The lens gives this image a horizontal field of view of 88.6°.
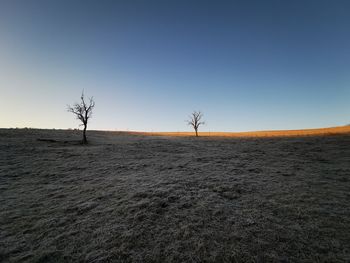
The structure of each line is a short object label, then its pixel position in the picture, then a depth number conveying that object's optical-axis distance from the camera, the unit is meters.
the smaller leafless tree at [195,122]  51.09
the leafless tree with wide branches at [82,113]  30.92
